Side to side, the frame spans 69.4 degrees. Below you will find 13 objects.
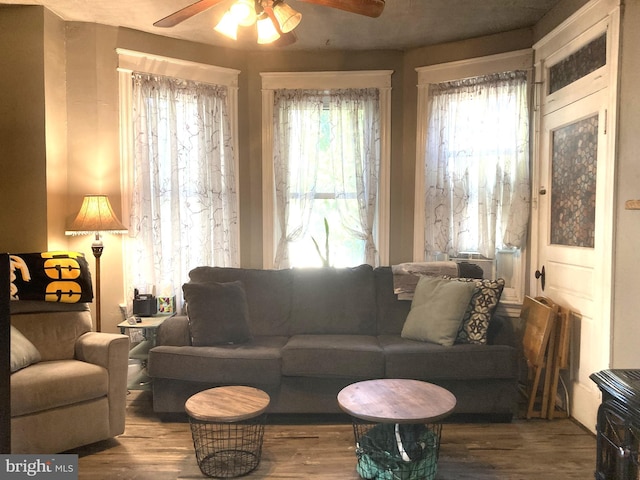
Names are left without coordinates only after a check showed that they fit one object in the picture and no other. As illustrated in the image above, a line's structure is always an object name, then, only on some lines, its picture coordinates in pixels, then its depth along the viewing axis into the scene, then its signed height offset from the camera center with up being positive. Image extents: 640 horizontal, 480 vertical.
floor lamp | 3.26 -0.01
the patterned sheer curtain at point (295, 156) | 4.12 +0.59
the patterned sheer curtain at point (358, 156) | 4.09 +0.59
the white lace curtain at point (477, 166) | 3.57 +0.46
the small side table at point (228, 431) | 2.24 -1.25
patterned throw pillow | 3.02 -0.59
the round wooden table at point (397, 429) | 2.12 -1.03
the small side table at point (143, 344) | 3.29 -0.97
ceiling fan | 2.12 +0.99
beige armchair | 2.38 -0.87
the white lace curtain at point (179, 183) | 3.73 +0.32
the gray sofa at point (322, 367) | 2.88 -0.90
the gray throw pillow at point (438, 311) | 3.01 -0.59
